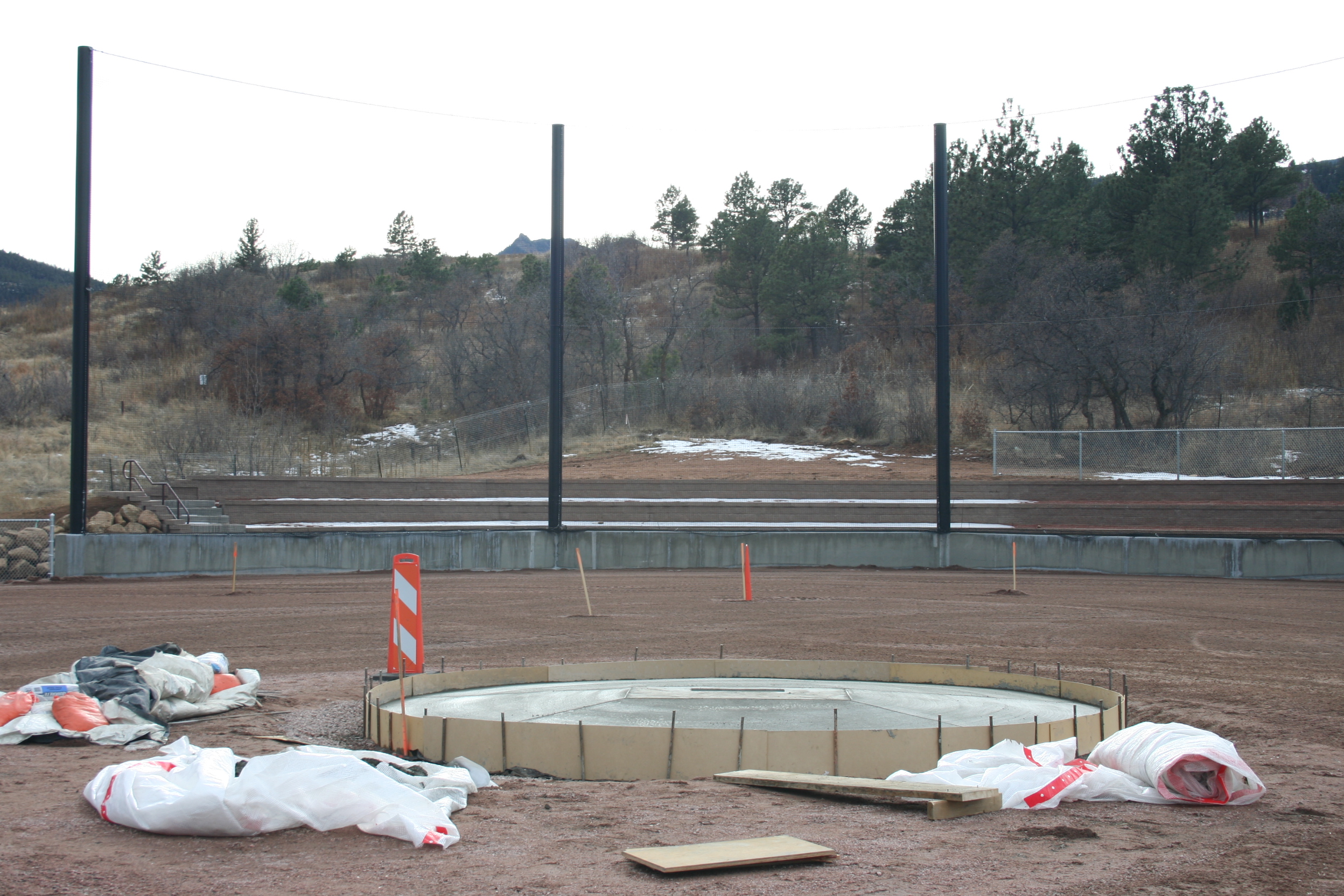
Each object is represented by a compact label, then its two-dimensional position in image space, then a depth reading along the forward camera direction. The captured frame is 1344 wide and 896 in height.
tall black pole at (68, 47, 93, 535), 23.09
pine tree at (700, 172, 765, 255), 76.25
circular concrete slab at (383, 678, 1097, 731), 8.62
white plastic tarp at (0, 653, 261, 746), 8.11
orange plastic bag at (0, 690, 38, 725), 8.27
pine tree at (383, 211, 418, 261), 102.81
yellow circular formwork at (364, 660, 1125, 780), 7.26
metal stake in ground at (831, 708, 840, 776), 7.21
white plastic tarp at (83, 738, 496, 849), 5.29
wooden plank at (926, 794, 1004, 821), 5.70
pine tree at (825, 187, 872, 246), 80.75
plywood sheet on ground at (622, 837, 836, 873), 4.74
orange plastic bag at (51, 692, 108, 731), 8.20
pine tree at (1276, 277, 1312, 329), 47.00
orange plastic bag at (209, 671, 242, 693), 10.13
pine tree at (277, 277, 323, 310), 58.03
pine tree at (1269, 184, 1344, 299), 50.03
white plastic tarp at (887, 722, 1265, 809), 6.02
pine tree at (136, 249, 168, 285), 77.94
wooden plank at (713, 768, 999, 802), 5.88
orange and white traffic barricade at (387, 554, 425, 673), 8.09
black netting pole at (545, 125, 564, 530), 25.17
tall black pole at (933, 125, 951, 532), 24.80
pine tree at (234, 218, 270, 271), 80.00
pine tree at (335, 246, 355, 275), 102.19
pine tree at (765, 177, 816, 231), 77.88
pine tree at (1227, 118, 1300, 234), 60.12
